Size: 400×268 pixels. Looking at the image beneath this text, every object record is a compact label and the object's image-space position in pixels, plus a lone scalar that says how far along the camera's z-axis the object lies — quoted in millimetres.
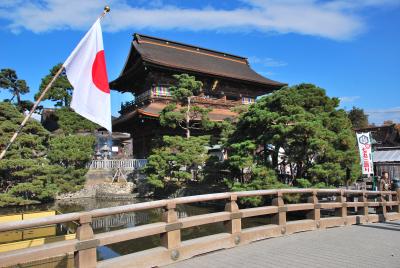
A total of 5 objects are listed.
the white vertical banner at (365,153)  12914
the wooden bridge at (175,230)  4086
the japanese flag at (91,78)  5449
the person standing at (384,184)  12570
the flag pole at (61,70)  4887
